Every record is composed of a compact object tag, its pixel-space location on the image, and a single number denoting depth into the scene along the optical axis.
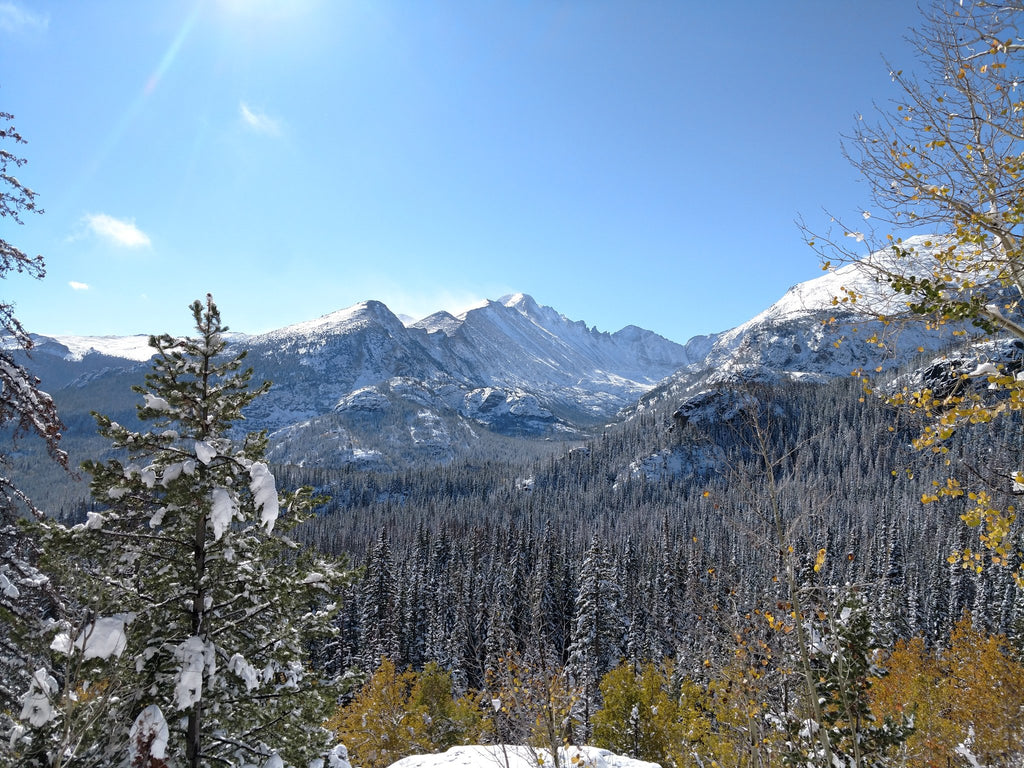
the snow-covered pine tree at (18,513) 6.76
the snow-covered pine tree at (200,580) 6.88
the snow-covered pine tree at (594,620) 33.16
